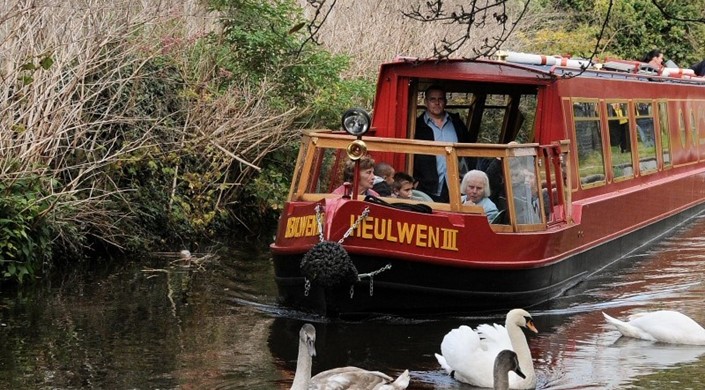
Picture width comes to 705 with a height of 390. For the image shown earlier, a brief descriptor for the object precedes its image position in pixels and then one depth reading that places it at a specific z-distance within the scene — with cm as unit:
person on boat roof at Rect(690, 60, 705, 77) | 2666
